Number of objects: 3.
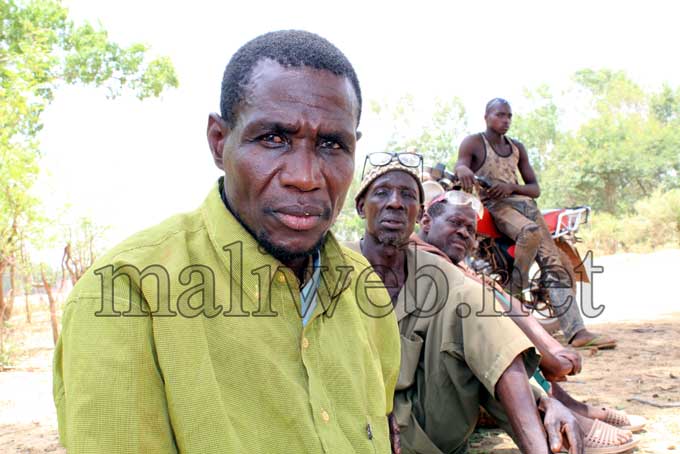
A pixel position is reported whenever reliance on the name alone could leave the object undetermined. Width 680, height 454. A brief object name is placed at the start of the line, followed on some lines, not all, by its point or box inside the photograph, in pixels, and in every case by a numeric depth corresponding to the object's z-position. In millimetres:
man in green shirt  1050
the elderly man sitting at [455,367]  2420
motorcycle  5355
